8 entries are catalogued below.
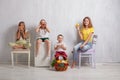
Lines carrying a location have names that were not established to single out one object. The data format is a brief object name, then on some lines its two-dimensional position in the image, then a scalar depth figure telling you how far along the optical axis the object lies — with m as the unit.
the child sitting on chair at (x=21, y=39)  4.94
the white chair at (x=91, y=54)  4.85
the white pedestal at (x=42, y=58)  4.91
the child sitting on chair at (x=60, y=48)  4.82
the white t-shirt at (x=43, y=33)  5.03
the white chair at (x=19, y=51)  4.85
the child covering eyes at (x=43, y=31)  5.00
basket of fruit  4.58
